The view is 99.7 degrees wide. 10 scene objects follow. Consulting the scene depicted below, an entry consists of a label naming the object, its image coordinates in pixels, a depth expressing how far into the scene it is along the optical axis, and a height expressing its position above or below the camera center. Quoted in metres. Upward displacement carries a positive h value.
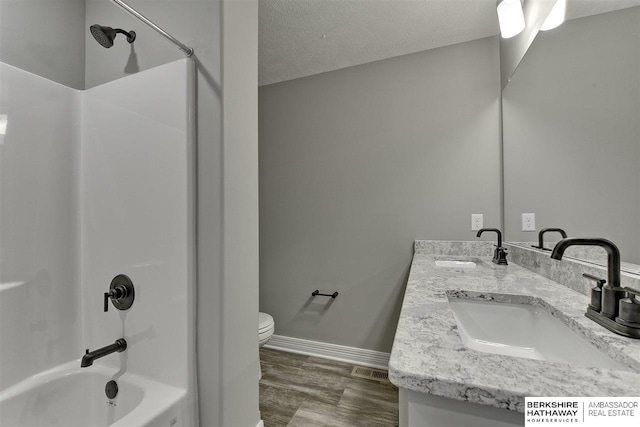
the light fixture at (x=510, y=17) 1.45 +1.08
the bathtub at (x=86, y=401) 0.97 -0.73
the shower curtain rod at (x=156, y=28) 0.96 +0.69
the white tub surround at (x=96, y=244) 1.05 -0.12
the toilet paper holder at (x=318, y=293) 2.29 -0.68
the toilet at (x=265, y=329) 1.76 -0.76
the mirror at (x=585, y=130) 0.80 +0.31
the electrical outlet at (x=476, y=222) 1.94 -0.06
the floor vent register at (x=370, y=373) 1.98 -1.20
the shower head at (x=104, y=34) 1.07 +0.74
